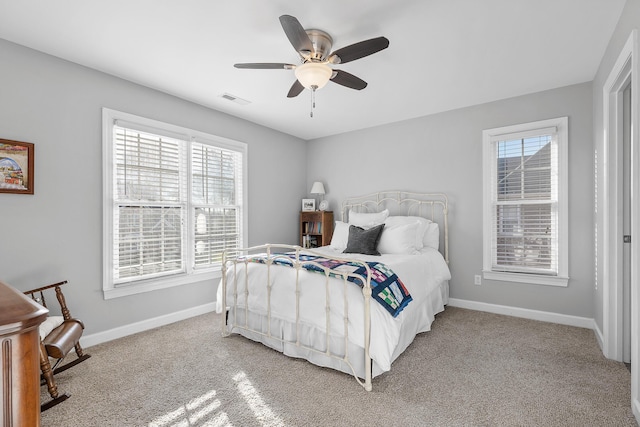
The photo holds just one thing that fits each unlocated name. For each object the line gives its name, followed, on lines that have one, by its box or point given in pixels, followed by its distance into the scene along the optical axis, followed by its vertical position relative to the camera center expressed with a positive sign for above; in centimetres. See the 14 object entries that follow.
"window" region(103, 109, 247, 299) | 312 +13
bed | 223 -71
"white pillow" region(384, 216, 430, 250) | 382 -11
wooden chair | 207 -89
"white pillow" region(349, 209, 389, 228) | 423 -7
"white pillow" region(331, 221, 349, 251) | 411 -31
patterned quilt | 225 -50
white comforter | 221 -75
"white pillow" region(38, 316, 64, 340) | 225 -84
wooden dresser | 79 -39
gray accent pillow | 362 -32
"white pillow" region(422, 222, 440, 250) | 404 -30
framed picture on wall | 246 +38
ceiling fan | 203 +114
